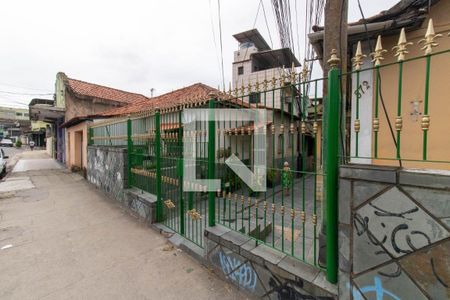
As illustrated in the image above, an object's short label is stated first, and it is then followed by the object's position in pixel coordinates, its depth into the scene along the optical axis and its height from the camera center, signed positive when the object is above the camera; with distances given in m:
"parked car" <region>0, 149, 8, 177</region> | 10.81 -0.82
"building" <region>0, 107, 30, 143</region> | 43.22 +5.33
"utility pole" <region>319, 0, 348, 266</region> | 2.15 +1.12
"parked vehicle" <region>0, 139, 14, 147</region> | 36.35 +1.08
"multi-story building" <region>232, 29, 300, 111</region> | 19.81 +8.70
